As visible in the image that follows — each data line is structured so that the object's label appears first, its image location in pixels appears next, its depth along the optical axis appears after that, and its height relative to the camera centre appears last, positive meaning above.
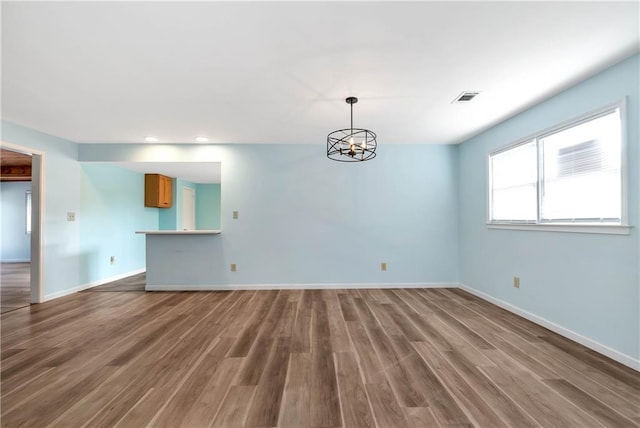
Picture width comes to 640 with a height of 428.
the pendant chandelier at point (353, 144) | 2.55 +1.13
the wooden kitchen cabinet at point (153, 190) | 5.93 +0.58
